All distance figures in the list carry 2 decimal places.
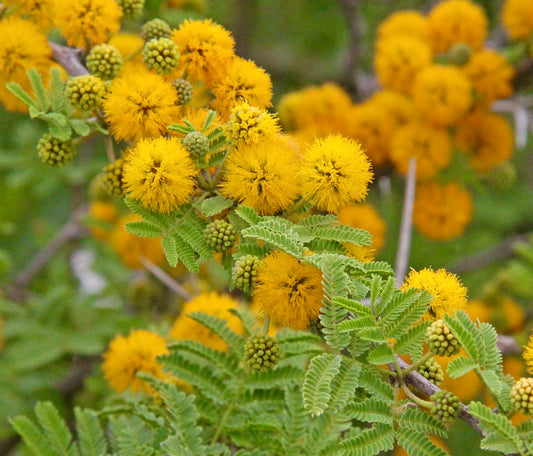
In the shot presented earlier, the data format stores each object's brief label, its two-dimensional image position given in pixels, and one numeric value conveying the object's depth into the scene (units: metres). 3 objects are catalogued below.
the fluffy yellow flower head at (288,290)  2.42
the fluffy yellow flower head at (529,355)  2.25
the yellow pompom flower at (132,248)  5.27
